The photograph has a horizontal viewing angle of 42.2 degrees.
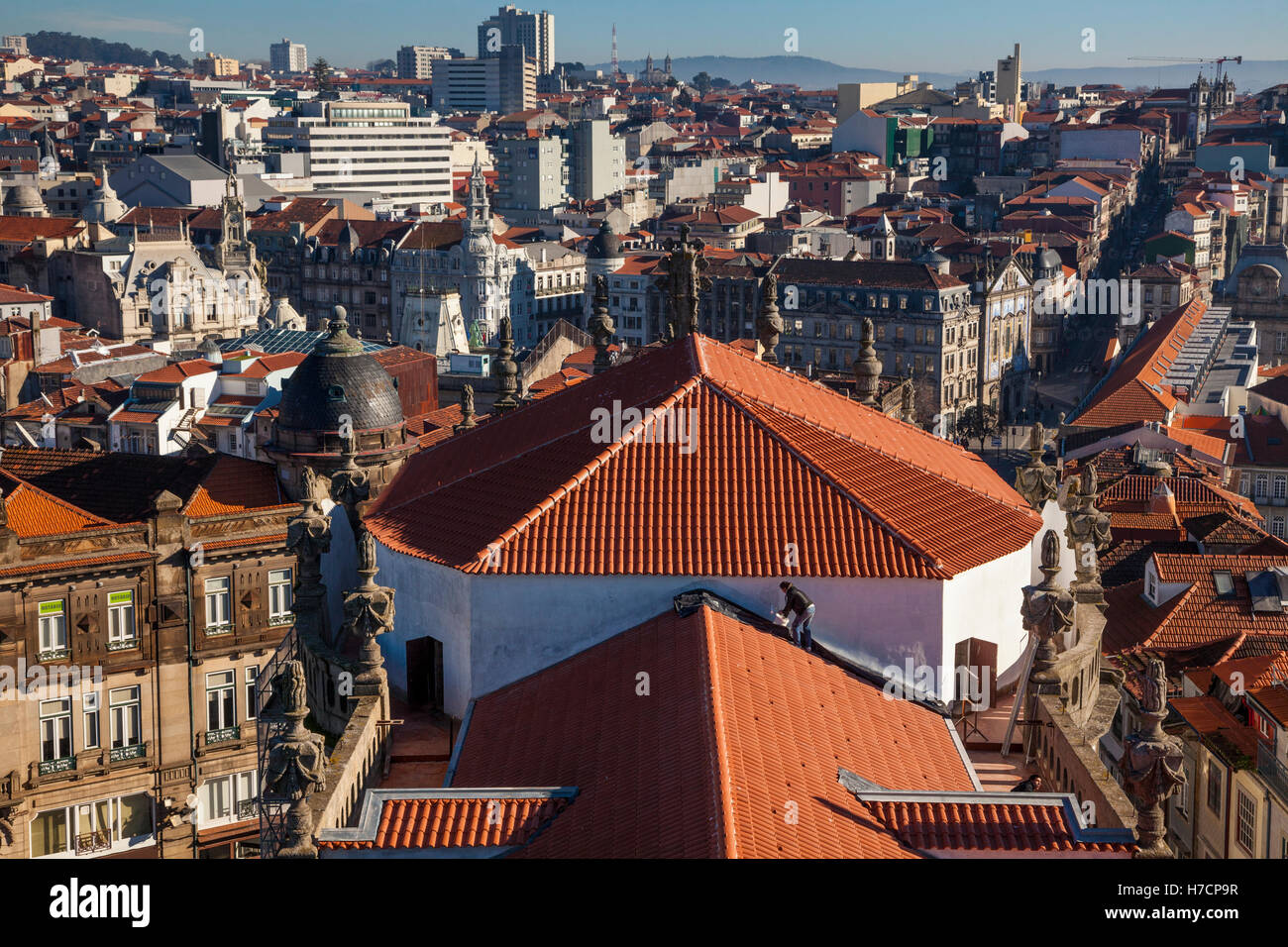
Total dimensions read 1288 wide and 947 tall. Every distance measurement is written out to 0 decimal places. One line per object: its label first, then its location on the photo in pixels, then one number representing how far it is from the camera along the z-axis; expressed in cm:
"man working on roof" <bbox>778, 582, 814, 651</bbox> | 2458
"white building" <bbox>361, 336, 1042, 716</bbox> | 2530
